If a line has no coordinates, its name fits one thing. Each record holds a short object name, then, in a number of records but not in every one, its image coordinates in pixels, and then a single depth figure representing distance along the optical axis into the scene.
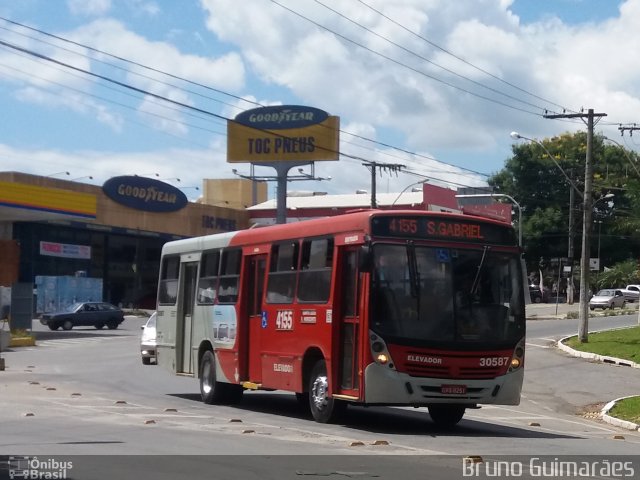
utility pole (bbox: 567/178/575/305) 63.88
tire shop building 56.44
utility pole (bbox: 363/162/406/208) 50.15
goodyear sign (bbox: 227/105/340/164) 70.12
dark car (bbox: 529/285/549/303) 85.19
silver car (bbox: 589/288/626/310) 70.94
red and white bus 15.44
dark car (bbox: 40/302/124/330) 54.88
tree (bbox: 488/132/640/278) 81.12
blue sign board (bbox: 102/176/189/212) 66.25
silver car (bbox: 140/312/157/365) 32.78
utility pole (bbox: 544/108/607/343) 39.19
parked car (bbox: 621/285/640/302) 75.18
